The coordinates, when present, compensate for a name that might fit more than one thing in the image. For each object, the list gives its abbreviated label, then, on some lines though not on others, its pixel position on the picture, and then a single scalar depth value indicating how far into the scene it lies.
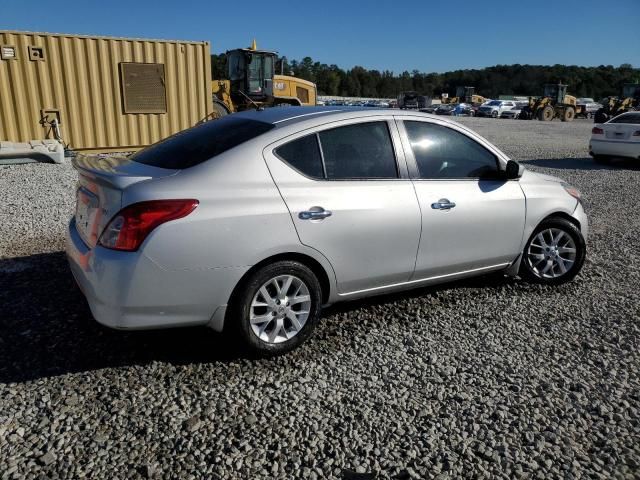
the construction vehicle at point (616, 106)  33.88
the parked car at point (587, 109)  51.28
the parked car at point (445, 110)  55.04
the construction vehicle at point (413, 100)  62.09
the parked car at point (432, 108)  55.79
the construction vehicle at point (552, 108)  44.06
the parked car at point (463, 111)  54.00
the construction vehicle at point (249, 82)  18.04
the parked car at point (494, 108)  49.59
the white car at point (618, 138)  13.51
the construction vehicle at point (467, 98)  69.38
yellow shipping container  11.60
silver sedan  2.95
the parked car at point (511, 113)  48.84
